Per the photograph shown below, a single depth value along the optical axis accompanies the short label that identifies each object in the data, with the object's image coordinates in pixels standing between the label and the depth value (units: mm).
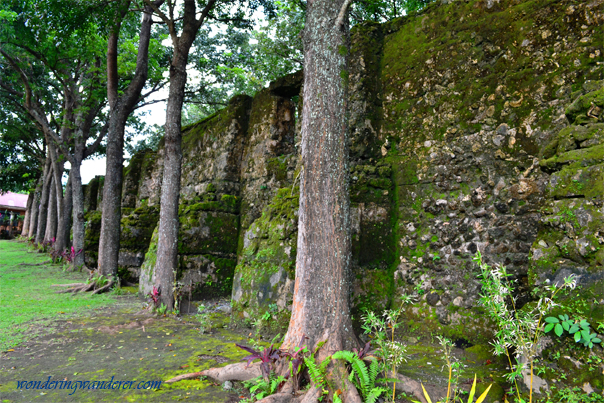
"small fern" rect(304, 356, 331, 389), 2874
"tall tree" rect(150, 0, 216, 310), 6286
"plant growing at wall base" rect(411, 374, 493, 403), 2355
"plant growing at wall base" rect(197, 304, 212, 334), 5211
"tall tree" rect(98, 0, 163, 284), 8281
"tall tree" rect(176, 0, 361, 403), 3285
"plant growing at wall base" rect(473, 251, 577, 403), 2512
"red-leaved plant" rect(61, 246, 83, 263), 10898
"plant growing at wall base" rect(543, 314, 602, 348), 2491
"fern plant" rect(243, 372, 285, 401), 2977
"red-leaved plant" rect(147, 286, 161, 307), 6070
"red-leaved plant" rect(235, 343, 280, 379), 3125
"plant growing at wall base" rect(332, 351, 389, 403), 2768
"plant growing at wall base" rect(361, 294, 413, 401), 2891
